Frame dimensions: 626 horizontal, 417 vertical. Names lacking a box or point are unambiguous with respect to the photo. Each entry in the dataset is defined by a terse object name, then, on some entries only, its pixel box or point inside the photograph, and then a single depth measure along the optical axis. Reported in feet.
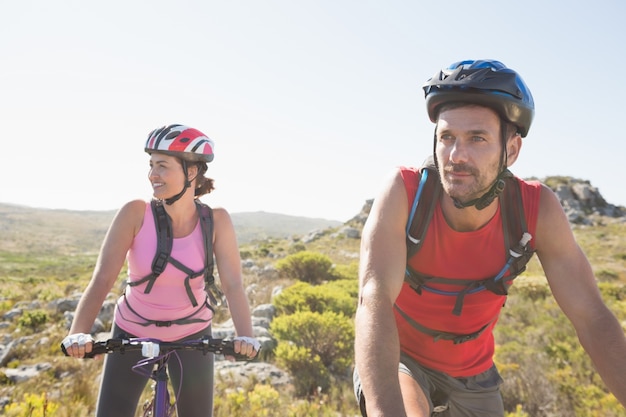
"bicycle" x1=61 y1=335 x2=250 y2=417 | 7.80
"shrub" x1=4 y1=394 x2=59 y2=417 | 12.07
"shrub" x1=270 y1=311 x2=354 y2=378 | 25.48
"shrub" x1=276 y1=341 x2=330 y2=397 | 22.18
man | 6.50
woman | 9.32
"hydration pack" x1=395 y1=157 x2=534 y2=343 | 6.98
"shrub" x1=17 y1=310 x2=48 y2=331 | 36.52
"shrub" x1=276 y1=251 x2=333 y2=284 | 55.77
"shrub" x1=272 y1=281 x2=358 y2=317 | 34.06
